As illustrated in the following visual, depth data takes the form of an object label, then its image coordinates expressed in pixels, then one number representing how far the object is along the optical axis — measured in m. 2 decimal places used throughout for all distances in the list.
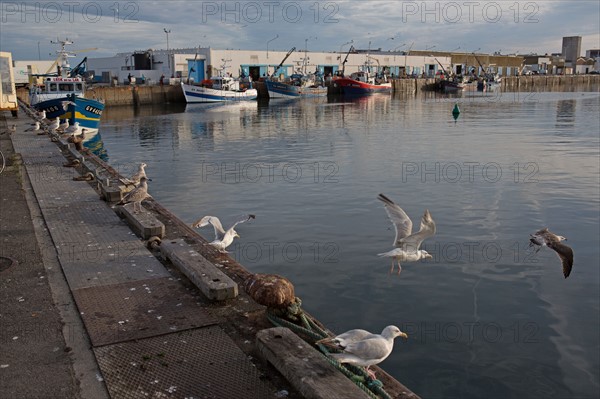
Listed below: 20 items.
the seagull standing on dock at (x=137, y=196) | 8.94
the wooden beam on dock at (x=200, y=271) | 5.54
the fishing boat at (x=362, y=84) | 79.69
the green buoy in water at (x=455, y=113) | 39.17
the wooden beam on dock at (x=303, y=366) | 3.76
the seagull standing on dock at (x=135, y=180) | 11.76
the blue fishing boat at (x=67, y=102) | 29.84
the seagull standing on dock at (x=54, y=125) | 22.44
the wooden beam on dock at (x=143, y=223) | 7.76
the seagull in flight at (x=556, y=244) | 6.61
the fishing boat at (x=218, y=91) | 65.00
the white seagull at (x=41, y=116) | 28.14
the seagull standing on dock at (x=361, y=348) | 4.36
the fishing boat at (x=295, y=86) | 76.06
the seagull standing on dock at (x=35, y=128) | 22.44
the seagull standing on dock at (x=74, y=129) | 21.89
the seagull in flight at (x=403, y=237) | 6.84
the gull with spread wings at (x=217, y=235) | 7.84
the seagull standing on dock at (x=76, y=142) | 18.07
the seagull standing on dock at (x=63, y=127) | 24.36
